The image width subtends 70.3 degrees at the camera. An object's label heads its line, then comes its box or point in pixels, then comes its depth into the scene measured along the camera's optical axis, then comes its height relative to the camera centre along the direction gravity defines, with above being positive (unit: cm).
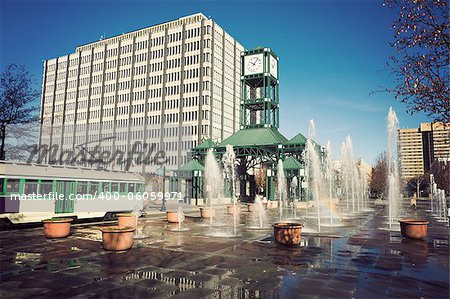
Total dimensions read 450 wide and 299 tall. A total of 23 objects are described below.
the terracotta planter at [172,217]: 1973 -240
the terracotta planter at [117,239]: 1075 -207
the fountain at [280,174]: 3928 +69
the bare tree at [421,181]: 9112 +0
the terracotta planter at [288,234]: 1173 -201
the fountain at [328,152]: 4010 +351
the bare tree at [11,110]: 2438 +511
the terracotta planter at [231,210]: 2830 -277
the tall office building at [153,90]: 8100 +2430
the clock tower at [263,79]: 4997 +1598
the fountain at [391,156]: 2447 +202
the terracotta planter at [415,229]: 1334 -203
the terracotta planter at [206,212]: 2270 -246
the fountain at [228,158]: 4462 +295
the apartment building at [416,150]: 16738 +1674
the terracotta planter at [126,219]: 1644 -216
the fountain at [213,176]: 4654 +40
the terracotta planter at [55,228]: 1358 -218
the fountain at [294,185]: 4880 -85
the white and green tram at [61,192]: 1672 -93
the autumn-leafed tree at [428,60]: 655 +254
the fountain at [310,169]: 3856 +153
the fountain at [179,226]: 1674 -269
